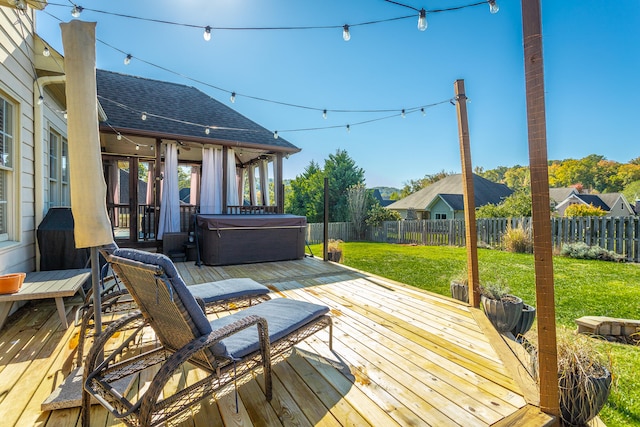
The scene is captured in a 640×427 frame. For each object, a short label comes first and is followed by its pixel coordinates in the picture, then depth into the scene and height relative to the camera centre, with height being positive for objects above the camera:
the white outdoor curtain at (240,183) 10.44 +1.36
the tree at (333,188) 19.97 +2.15
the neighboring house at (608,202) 26.30 +1.06
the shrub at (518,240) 9.43 -0.82
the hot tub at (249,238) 6.45 -0.42
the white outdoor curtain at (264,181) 9.47 +1.26
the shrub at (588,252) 7.86 -1.06
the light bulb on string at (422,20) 3.28 +2.20
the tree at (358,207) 17.05 +0.64
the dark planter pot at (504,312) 3.19 -1.06
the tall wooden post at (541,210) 1.78 +0.03
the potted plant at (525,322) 3.24 -1.17
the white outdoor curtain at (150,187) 9.61 +1.17
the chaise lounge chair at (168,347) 1.46 -0.76
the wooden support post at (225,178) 8.44 +1.21
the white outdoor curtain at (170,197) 7.59 +0.63
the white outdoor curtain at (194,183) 10.38 +1.38
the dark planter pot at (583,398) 1.79 -1.13
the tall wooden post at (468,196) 3.68 +0.25
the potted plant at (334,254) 7.49 -0.90
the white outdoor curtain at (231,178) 8.59 +1.23
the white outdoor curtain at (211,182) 8.35 +1.10
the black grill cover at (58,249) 4.19 -0.36
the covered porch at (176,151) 7.59 +2.14
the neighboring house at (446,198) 21.73 +1.45
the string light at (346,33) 3.99 +2.52
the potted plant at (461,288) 4.16 -1.03
